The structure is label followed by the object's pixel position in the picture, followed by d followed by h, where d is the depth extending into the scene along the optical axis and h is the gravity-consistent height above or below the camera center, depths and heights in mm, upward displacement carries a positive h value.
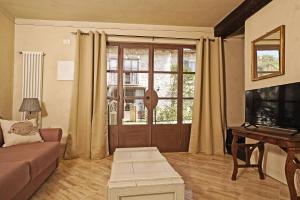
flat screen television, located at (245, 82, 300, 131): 2127 -28
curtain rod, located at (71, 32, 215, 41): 3900 +1240
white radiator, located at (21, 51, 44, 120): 3686 +453
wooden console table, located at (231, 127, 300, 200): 1841 -380
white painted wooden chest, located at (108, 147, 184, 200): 1537 -600
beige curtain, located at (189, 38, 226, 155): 3938 -17
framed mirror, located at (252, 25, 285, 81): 2560 +649
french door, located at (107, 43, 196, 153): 3949 +152
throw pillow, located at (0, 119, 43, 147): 2566 -398
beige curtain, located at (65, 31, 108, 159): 3627 +8
